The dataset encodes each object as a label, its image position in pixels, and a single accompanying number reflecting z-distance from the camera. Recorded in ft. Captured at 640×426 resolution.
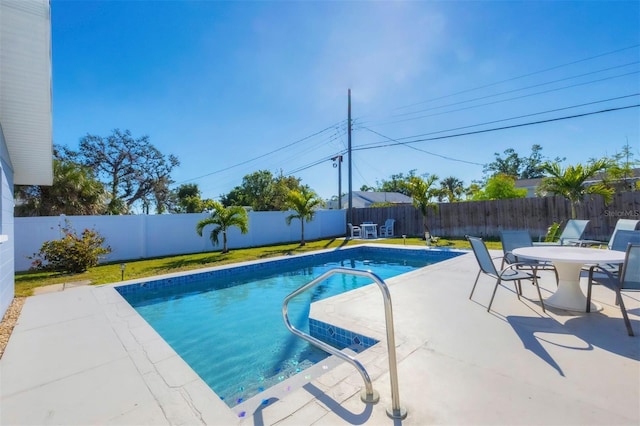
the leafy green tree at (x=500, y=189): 66.64
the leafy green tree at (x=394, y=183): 160.49
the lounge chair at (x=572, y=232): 21.93
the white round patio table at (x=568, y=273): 12.03
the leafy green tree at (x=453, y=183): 145.26
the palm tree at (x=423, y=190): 42.98
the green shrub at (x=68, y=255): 27.32
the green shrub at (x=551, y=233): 26.35
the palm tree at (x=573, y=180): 31.73
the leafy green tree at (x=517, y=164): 133.08
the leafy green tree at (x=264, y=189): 84.64
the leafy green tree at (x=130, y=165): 74.18
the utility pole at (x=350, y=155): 57.72
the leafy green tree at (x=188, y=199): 86.09
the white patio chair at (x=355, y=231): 55.83
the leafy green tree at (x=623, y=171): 40.76
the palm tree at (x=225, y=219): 39.65
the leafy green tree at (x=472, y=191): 86.38
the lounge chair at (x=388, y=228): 56.08
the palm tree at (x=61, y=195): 41.75
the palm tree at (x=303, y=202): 46.29
